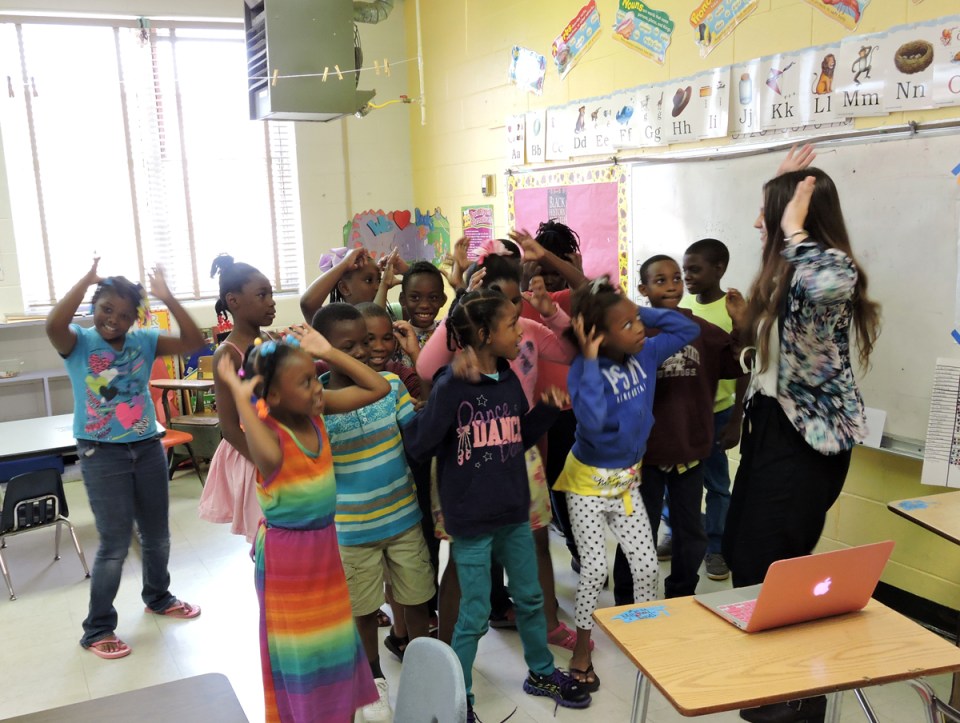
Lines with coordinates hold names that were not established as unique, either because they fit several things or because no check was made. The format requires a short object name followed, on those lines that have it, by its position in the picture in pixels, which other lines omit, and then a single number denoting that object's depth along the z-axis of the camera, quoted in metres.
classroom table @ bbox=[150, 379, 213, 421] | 4.91
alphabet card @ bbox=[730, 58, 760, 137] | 3.30
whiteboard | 2.67
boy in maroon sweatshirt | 2.57
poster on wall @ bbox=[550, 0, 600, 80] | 4.18
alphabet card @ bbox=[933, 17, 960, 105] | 2.56
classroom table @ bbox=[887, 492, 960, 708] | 1.91
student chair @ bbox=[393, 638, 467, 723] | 1.28
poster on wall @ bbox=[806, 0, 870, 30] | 2.86
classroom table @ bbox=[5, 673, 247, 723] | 1.33
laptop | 1.46
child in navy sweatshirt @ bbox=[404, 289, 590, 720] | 2.16
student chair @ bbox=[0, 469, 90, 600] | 3.46
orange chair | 4.40
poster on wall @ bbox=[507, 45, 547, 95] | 4.64
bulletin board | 4.17
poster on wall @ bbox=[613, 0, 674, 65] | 3.74
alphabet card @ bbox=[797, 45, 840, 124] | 2.98
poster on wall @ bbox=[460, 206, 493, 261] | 5.30
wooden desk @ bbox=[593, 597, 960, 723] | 1.36
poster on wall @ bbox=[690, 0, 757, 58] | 3.33
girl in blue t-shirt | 2.85
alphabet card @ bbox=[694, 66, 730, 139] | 3.44
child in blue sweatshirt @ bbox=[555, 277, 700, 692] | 2.31
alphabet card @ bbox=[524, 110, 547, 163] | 4.66
